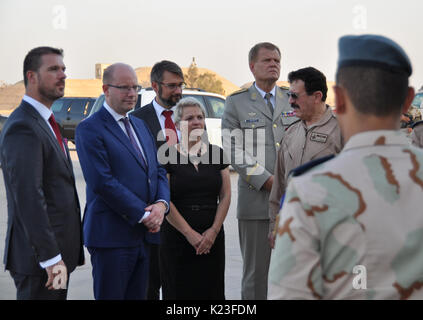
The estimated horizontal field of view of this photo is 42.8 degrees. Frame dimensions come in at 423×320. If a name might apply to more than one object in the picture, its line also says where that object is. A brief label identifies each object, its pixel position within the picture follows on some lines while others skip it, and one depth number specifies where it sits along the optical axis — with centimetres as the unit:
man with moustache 389
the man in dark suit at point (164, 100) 484
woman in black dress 420
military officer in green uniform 462
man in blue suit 356
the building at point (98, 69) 11667
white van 1428
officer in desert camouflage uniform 143
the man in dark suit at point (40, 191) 302
